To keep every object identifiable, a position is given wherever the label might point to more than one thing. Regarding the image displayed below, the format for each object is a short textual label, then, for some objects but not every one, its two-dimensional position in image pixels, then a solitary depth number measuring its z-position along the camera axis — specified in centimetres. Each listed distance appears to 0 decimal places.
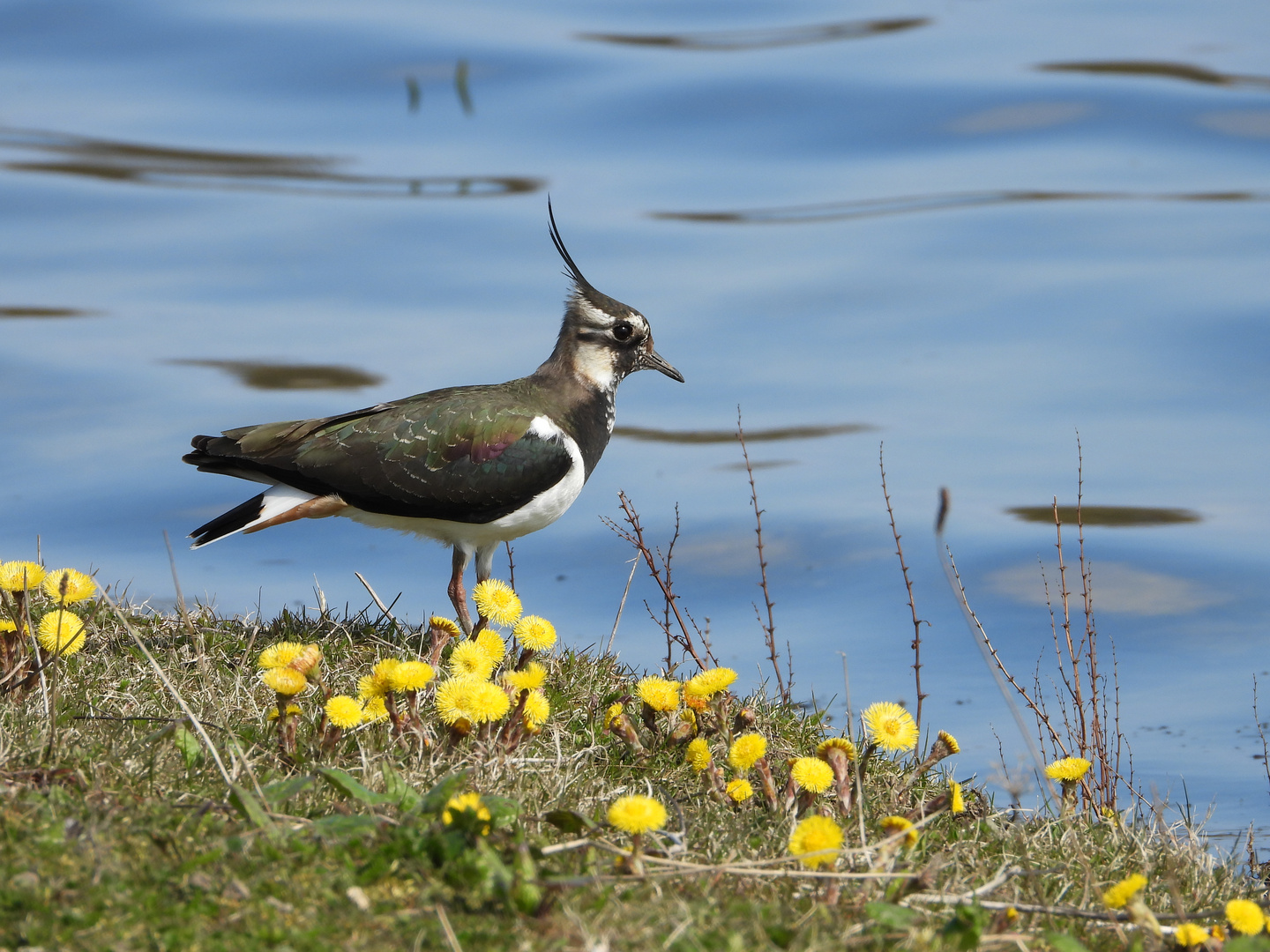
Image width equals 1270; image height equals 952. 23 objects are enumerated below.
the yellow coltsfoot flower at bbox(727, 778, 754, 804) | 817
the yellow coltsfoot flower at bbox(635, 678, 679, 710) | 860
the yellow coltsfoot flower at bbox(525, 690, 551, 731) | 830
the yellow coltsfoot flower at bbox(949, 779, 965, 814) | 816
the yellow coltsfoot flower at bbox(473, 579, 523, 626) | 908
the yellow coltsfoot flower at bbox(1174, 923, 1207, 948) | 652
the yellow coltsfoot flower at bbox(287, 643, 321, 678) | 820
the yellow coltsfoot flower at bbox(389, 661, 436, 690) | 781
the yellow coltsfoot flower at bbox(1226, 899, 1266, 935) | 653
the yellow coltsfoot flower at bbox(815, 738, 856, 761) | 812
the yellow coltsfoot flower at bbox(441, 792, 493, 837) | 629
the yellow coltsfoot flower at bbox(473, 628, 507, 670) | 854
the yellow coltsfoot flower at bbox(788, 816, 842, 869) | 669
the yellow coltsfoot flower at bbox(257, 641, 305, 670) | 816
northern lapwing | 1180
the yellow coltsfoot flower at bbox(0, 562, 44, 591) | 897
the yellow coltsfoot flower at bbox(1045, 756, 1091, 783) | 866
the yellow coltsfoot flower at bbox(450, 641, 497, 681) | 818
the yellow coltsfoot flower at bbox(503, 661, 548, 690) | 827
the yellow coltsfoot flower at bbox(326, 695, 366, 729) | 770
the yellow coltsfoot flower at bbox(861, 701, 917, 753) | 811
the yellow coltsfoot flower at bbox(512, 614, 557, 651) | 886
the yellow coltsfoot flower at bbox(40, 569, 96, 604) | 879
